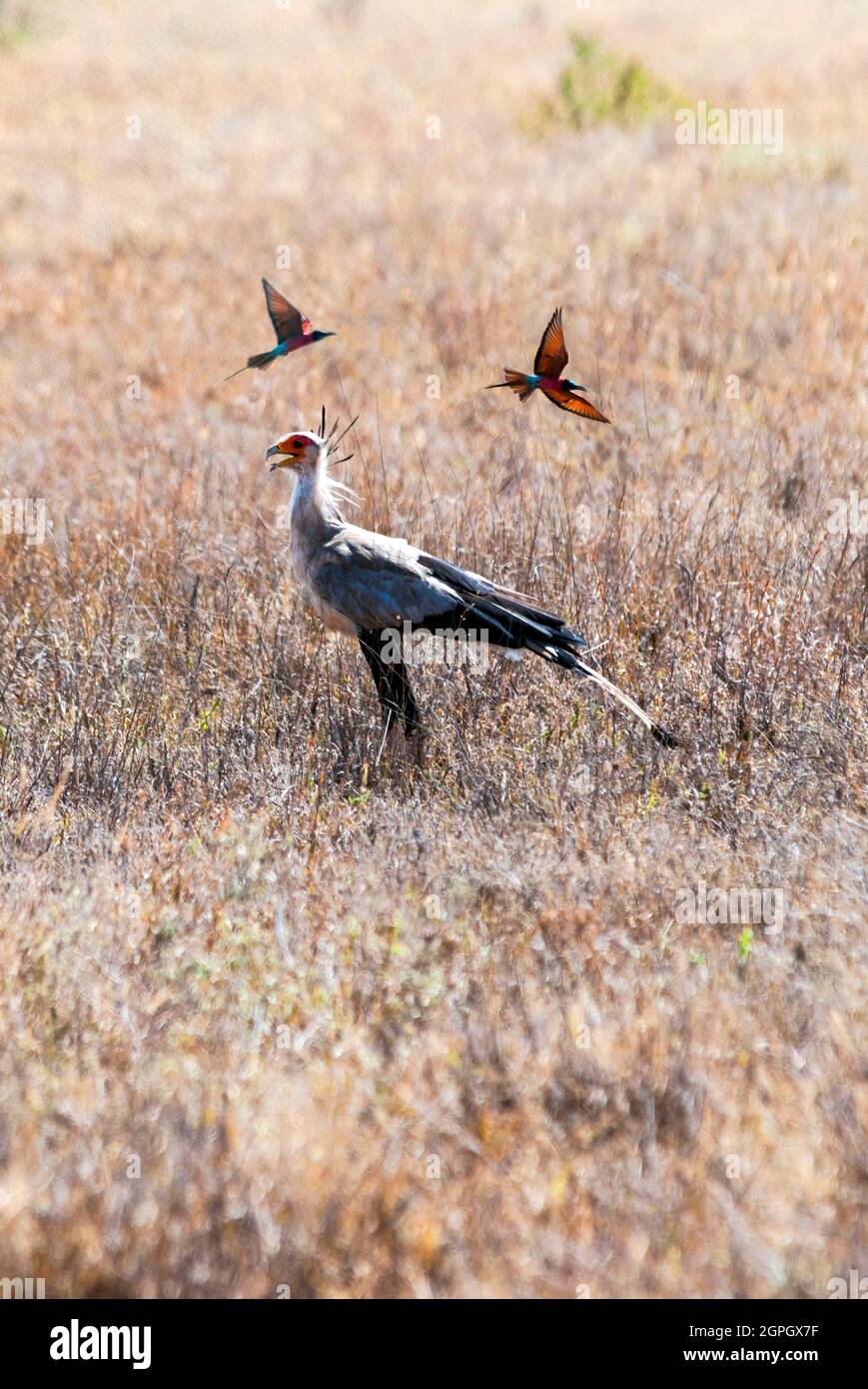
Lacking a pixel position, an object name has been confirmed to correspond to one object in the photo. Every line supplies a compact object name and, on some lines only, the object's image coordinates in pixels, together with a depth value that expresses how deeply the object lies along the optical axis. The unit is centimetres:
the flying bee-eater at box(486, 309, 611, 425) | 977
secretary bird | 1144
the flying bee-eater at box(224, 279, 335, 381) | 1061
